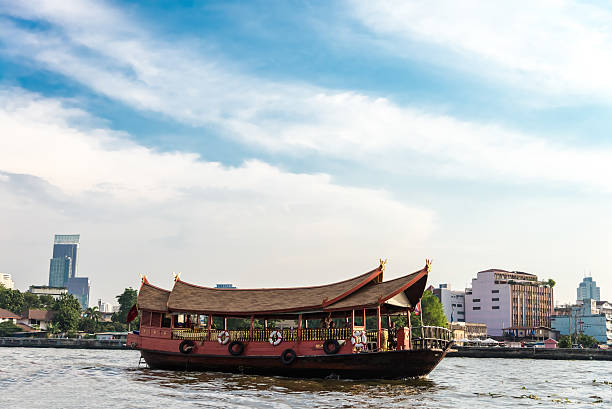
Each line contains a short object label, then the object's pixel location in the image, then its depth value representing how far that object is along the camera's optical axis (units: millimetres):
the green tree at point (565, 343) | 78362
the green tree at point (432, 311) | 79562
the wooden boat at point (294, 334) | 26141
